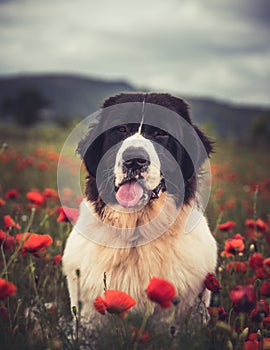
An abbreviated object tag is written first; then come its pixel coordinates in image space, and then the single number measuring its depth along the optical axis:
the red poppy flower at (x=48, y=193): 3.65
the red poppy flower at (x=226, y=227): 3.07
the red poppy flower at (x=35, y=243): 2.16
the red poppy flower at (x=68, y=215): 2.94
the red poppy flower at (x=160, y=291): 1.59
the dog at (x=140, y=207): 2.74
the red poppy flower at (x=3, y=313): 2.27
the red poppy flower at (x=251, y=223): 3.33
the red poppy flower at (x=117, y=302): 1.70
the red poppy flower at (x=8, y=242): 2.52
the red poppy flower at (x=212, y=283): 2.10
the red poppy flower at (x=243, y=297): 1.71
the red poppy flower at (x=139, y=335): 1.81
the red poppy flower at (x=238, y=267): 2.86
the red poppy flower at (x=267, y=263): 2.39
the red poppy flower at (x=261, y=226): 3.11
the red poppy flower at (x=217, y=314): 2.03
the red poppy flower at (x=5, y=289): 1.67
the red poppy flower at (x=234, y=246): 2.56
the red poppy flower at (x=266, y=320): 2.10
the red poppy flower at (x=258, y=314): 1.87
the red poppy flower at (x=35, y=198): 3.11
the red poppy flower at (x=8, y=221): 2.58
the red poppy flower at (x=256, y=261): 2.45
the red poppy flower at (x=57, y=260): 2.75
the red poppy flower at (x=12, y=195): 3.43
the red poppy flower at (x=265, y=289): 2.02
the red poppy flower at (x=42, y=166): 5.89
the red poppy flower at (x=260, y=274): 2.43
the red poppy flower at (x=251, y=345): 1.87
